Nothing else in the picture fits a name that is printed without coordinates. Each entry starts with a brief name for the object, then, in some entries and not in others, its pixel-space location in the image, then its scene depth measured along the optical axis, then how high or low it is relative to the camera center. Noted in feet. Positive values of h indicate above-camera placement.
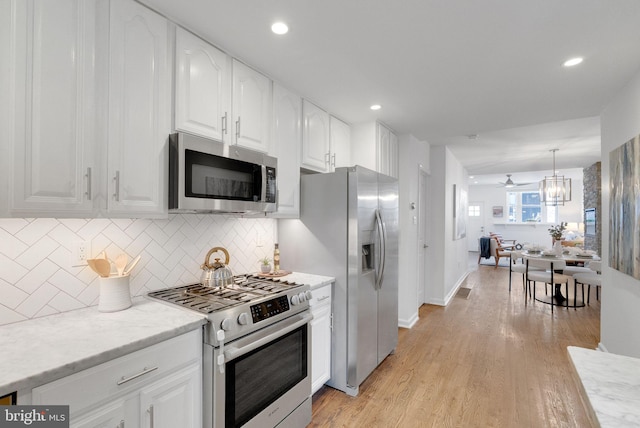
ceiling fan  31.93 +3.59
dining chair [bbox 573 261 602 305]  15.25 -3.08
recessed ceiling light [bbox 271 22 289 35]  5.65 +3.59
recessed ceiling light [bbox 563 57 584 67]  6.75 +3.54
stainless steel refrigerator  7.86 -1.00
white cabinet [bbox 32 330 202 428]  3.45 -2.27
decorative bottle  8.34 -1.25
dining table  15.92 -2.26
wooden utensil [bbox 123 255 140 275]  5.38 -0.92
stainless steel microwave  5.39 +0.77
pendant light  20.24 +1.90
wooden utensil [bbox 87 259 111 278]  4.99 -0.86
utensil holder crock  4.98 -1.32
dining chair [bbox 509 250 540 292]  17.89 -3.00
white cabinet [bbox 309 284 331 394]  7.38 -3.07
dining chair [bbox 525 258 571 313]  15.71 -3.10
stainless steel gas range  4.88 -2.48
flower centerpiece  21.85 -1.22
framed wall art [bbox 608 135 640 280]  7.13 +0.24
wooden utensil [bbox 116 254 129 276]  5.31 -0.84
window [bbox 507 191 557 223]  34.32 +1.02
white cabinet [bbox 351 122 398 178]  10.87 +2.60
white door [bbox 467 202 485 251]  37.09 -0.90
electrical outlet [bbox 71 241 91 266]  5.13 -0.65
